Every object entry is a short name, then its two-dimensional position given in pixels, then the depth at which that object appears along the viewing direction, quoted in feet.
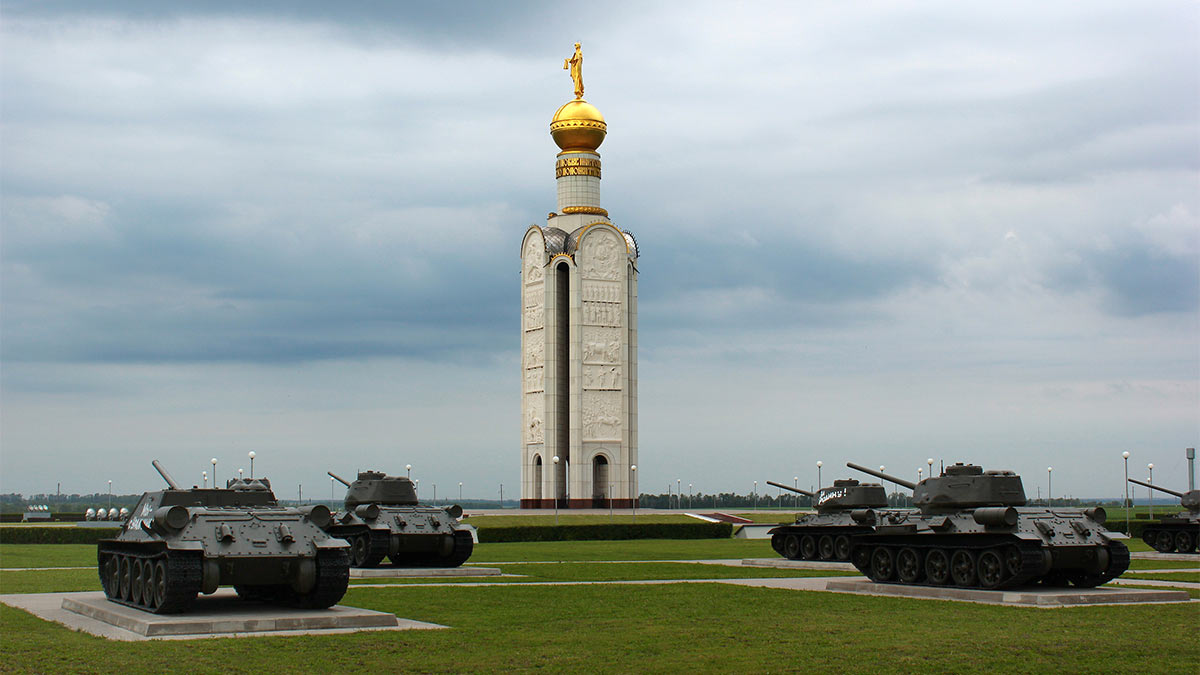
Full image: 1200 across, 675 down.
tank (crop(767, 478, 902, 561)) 113.91
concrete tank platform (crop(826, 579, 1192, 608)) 71.82
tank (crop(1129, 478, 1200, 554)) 128.36
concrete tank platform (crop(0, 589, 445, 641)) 56.95
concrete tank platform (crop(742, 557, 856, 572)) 104.47
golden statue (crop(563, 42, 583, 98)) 247.70
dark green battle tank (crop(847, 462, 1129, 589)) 75.66
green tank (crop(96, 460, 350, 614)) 61.05
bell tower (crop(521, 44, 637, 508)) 242.37
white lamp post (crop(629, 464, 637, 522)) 244.22
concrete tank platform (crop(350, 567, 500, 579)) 93.89
